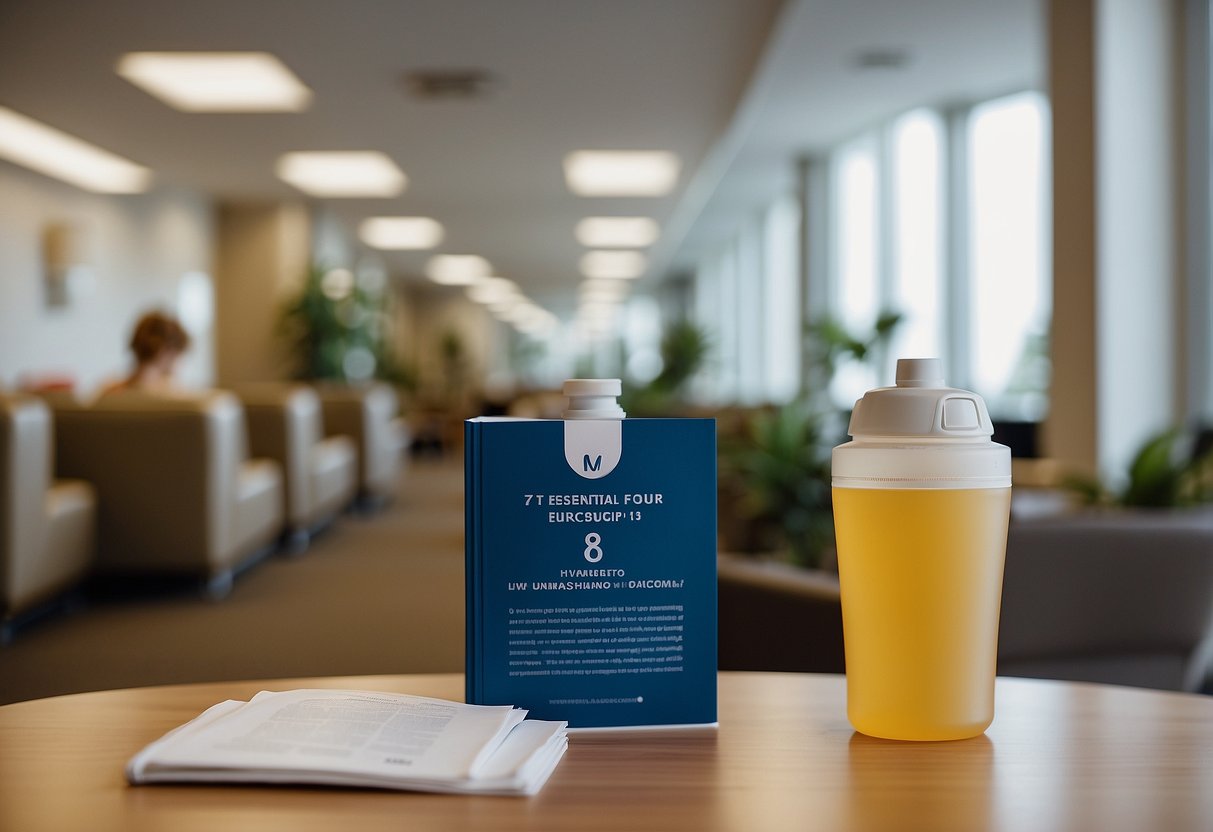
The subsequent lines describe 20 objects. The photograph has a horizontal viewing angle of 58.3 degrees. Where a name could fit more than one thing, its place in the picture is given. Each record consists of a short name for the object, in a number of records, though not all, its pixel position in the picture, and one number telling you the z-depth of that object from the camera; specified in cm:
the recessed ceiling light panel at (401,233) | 1321
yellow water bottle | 69
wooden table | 57
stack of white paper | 61
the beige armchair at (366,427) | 809
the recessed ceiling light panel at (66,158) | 812
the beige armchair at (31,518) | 370
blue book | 74
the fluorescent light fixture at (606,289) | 2130
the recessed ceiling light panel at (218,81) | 650
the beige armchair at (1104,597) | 165
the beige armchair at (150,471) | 459
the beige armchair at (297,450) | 609
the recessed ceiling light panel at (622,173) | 941
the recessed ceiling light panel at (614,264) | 1692
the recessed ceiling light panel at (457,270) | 1714
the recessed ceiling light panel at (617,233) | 1333
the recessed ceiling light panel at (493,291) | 2077
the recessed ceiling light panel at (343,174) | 941
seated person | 551
